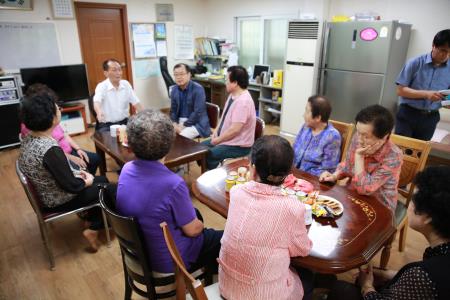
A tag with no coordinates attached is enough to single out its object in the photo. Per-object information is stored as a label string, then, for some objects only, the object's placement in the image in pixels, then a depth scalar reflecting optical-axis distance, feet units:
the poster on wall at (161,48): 19.08
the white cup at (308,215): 4.35
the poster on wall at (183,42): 19.85
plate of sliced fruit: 4.56
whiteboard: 14.02
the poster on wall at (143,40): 17.99
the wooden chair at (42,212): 5.85
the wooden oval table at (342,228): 3.78
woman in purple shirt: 4.07
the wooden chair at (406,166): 6.13
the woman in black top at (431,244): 2.92
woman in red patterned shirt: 5.20
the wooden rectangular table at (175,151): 7.43
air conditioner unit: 13.80
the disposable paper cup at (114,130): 8.86
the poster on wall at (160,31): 18.73
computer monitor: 17.52
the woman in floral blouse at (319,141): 6.52
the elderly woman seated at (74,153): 8.17
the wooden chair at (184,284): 3.10
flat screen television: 14.24
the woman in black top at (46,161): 5.97
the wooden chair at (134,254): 3.96
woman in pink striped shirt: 3.41
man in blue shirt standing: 8.38
